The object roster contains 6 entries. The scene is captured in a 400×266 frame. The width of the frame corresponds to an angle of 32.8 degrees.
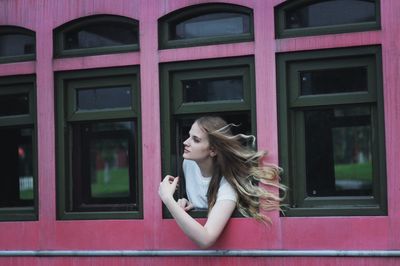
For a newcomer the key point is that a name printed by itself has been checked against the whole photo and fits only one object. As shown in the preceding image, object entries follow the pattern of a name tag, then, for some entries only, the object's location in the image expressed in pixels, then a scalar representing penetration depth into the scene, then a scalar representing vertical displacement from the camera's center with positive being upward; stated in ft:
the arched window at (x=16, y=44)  15.12 +2.40
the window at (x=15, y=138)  15.06 +0.27
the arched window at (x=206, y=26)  13.67 +2.46
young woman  13.01 -0.70
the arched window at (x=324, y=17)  12.98 +2.45
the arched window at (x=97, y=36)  14.42 +2.43
